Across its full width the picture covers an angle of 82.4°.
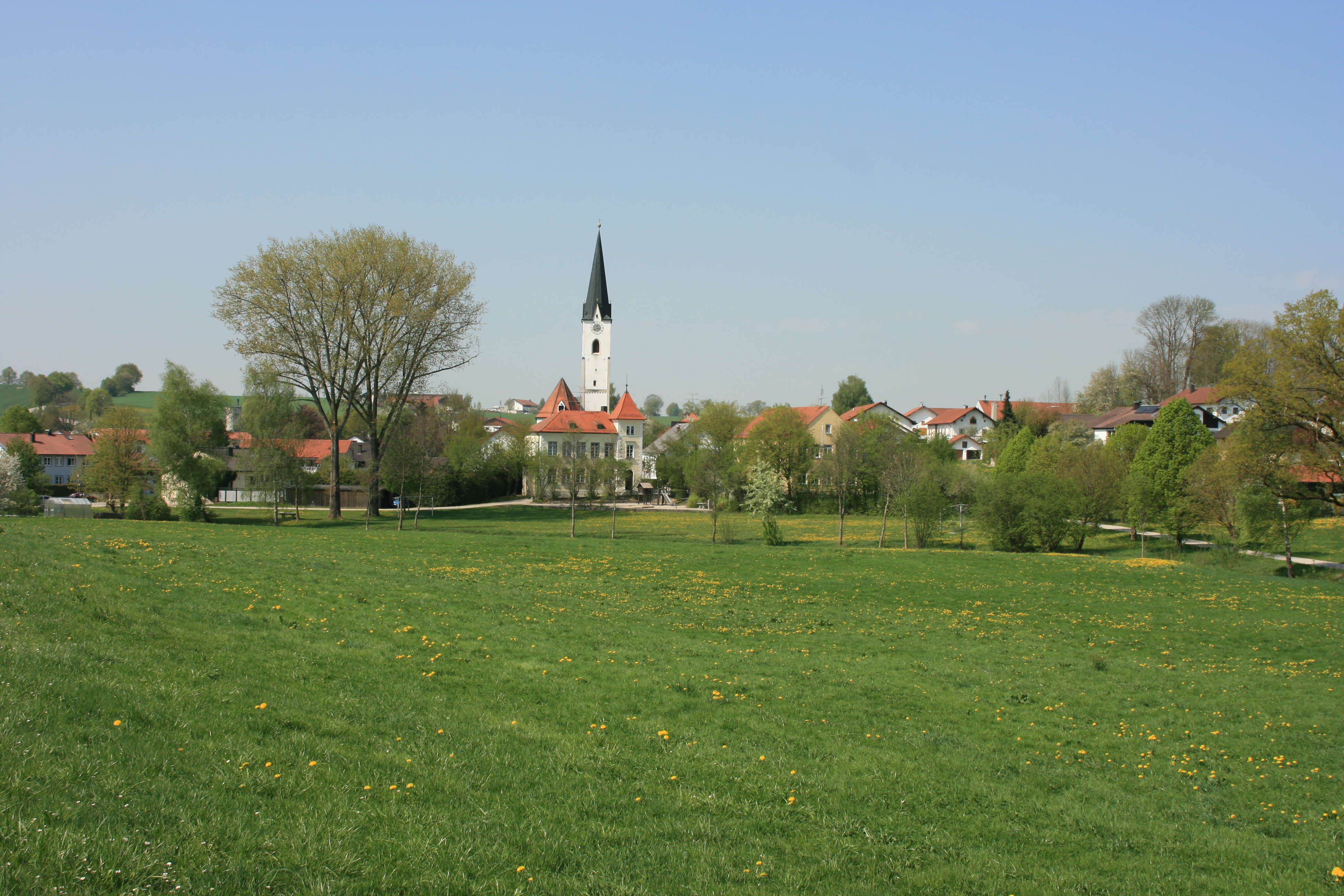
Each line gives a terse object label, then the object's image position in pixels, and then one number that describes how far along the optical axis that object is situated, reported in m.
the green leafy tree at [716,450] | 52.91
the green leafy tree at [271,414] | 67.83
